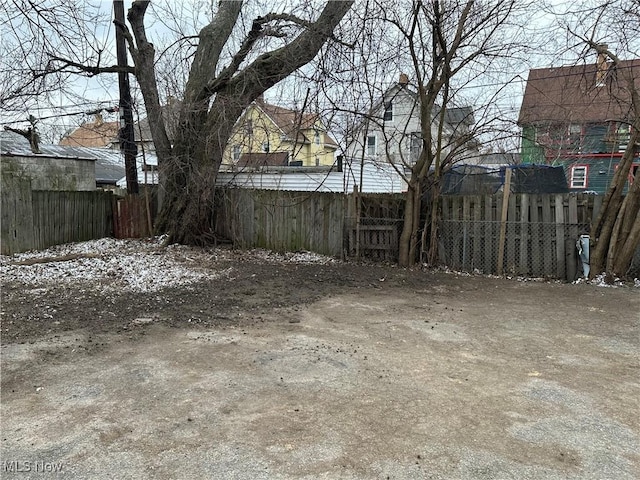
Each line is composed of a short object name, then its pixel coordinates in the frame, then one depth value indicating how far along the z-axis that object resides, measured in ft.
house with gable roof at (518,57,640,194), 25.81
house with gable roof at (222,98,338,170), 32.81
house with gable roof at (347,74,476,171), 28.66
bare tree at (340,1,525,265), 25.52
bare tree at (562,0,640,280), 23.88
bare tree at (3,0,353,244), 32.71
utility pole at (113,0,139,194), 39.88
